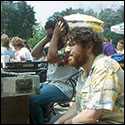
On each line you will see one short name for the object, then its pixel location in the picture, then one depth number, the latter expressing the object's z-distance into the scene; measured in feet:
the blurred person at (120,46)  25.76
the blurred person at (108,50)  17.35
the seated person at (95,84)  4.57
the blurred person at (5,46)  18.25
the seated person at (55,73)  7.61
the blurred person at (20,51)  17.01
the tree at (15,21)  71.92
